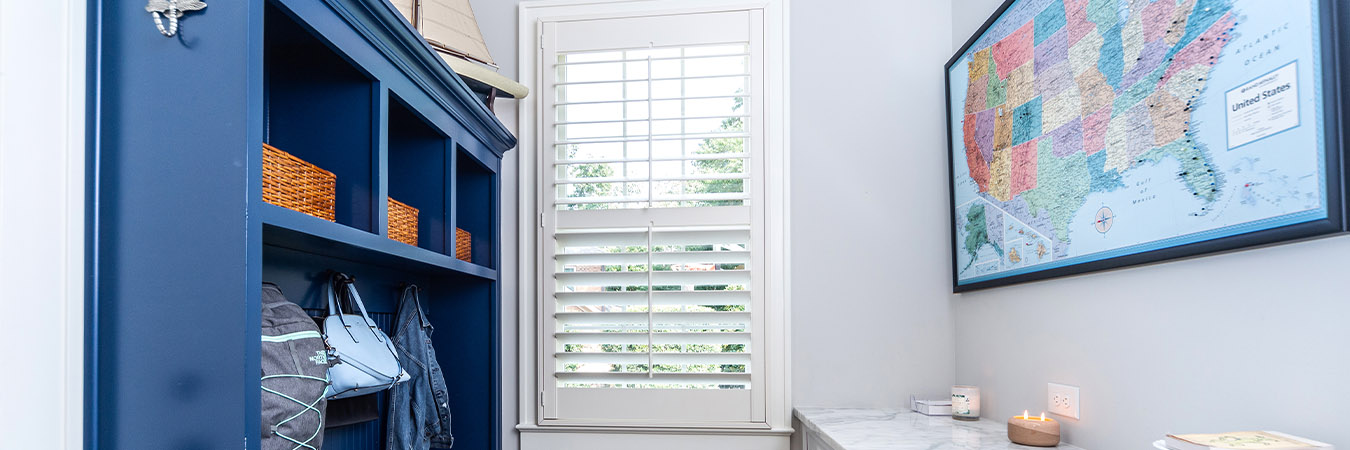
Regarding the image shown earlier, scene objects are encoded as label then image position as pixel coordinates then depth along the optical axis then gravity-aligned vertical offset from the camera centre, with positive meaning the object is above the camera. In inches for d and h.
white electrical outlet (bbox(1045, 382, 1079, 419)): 66.7 -13.2
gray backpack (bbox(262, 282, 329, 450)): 48.4 -7.7
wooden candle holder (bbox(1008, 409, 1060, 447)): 64.9 -15.4
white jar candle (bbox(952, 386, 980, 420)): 83.3 -16.5
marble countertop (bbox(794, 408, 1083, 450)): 70.0 -18.1
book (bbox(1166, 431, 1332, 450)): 40.1 -10.3
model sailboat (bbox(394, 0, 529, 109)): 79.1 +23.9
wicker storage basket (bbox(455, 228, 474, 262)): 86.4 +1.4
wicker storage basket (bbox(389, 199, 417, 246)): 65.7 +3.2
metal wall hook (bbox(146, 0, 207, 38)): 40.9 +13.7
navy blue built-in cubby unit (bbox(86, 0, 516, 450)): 40.3 +1.8
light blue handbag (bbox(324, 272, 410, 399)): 59.0 -7.7
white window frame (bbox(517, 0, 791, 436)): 95.4 +5.9
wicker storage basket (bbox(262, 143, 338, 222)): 46.3 +4.9
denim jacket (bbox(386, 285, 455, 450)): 75.8 -14.2
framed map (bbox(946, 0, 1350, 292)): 41.9 +8.6
